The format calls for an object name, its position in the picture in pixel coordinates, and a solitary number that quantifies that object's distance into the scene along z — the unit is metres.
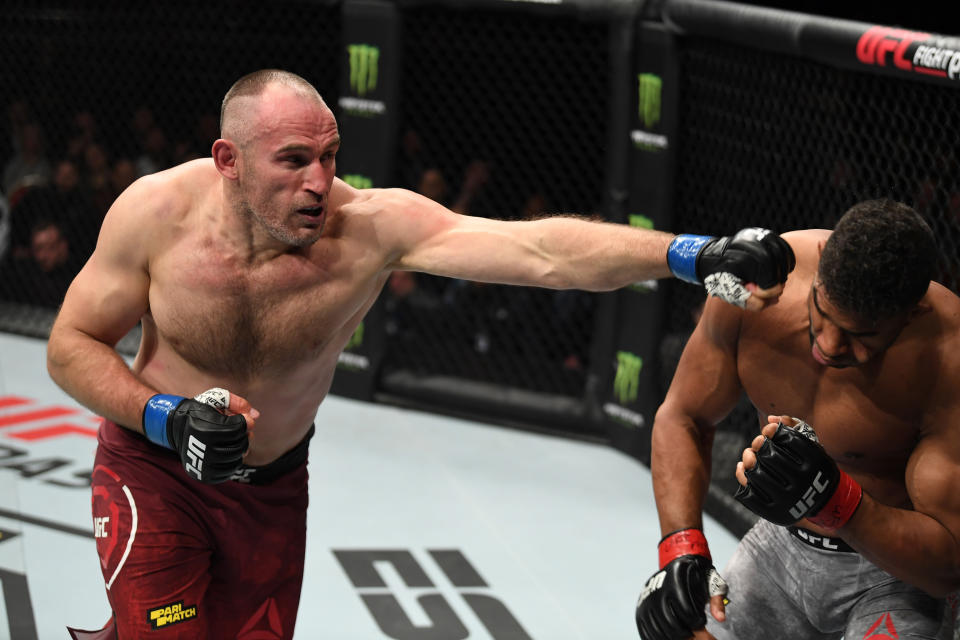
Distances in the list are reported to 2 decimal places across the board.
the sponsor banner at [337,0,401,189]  10.20
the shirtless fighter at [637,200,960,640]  4.12
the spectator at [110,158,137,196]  12.70
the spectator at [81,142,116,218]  12.77
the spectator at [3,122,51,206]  12.83
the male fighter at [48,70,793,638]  4.77
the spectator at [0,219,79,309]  12.36
